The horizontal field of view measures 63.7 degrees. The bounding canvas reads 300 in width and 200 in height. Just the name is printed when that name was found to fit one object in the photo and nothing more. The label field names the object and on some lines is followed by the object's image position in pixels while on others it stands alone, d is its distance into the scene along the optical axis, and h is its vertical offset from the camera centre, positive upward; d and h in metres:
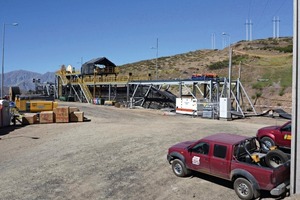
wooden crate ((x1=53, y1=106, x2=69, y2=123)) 21.37 -1.78
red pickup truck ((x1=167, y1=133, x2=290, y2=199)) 6.77 -2.03
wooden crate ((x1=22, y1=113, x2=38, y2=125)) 20.77 -2.12
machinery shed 44.94 +5.48
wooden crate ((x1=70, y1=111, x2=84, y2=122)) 21.75 -1.90
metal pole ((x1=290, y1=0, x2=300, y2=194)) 6.90 -0.51
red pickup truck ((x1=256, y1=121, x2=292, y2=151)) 10.30 -1.71
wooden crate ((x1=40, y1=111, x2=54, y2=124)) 21.20 -1.96
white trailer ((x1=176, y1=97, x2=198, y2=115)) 25.49 -1.08
